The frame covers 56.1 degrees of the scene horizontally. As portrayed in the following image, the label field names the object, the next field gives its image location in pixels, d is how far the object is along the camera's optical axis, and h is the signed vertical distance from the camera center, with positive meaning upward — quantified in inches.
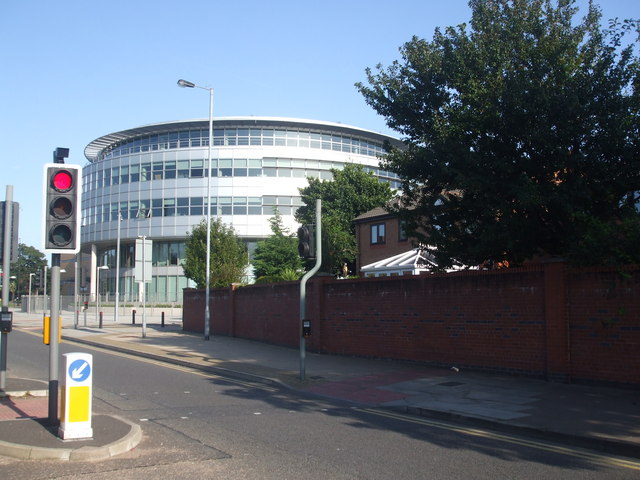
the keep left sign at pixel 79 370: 302.7 -40.4
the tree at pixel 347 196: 1904.5 +306.4
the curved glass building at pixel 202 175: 2433.6 +473.2
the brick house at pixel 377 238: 1528.1 +130.3
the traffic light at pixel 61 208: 326.6 +45.5
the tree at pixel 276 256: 1734.7 +95.4
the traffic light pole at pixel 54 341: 317.4 -26.8
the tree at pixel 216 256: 1371.8 +79.9
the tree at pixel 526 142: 533.6 +137.3
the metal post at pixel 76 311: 1445.4 -49.5
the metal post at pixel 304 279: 557.0 +9.0
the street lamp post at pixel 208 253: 1036.5 +66.0
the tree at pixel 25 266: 4596.0 +194.5
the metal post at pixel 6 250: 449.7 +31.1
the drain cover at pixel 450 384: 517.0 -84.1
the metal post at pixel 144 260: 1053.5 +52.5
